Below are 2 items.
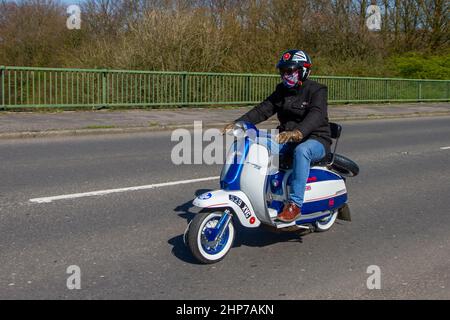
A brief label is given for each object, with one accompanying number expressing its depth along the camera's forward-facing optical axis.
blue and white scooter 5.05
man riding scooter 5.38
